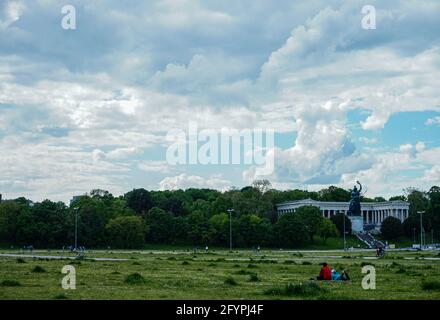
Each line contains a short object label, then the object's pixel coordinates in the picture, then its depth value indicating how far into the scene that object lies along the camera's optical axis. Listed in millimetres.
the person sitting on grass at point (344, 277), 36294
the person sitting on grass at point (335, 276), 36219
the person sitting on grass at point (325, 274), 36281
